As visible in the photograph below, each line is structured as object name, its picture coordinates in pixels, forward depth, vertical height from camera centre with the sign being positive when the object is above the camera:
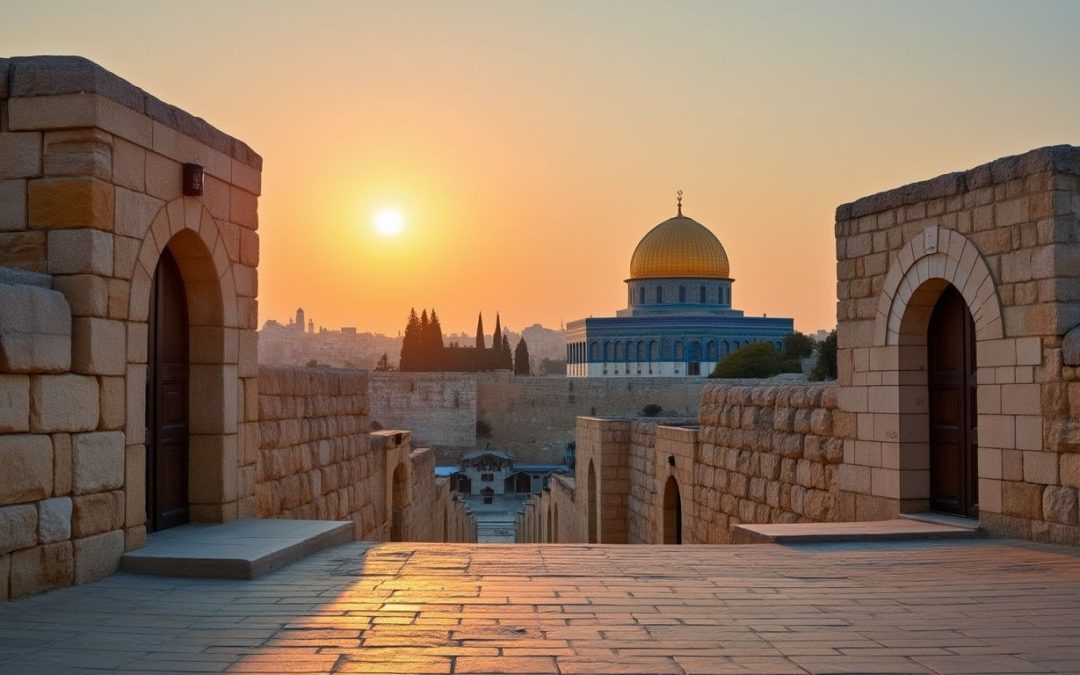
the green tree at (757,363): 55.81 +0.62
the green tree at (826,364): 43.03 +0.44
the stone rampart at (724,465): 9.04 -0.98
